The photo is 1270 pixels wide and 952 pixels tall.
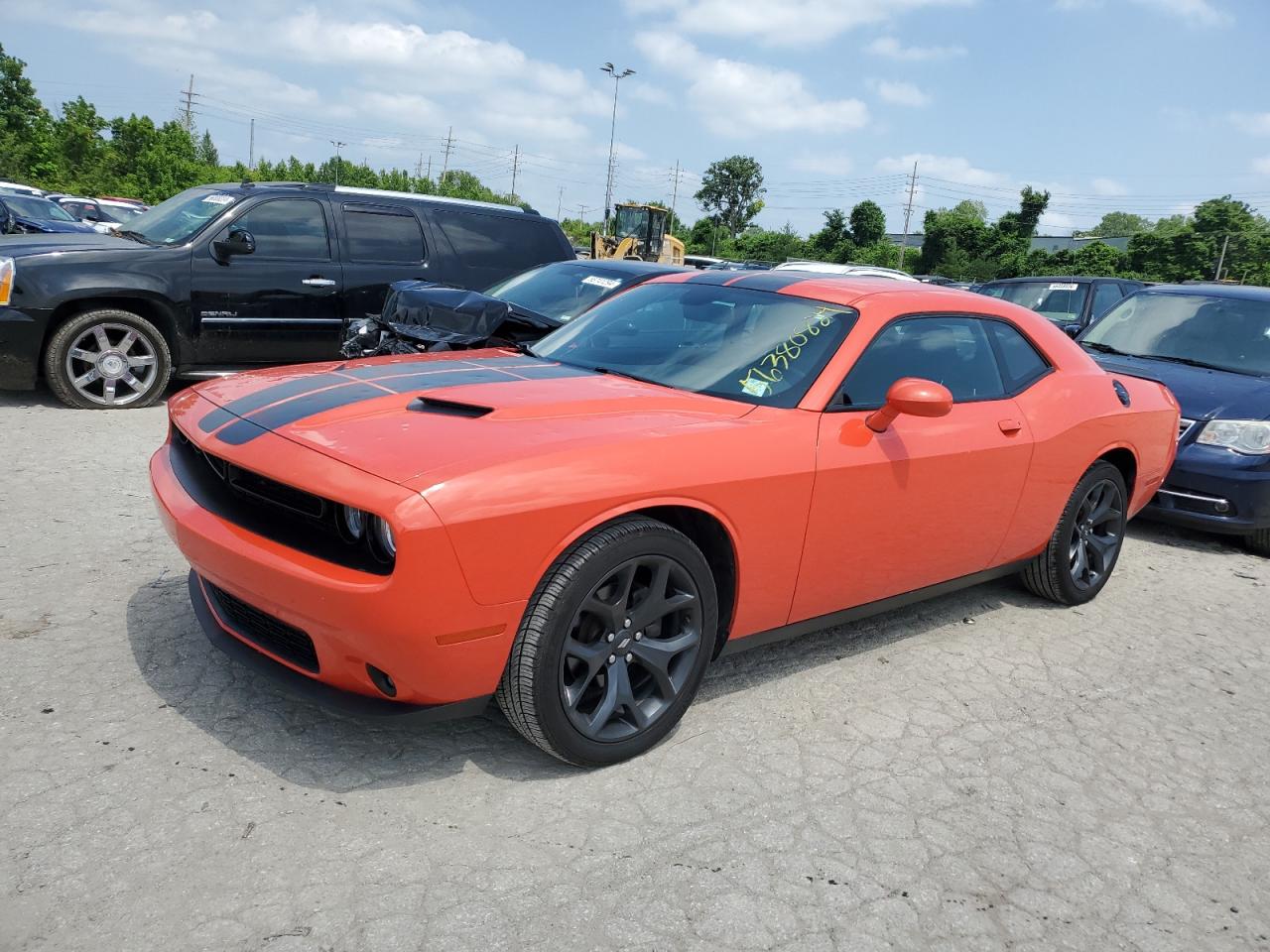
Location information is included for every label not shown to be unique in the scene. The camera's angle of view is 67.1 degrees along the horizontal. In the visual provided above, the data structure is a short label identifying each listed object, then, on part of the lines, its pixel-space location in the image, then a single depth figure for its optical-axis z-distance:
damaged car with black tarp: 6.06
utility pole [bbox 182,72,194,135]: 81.00
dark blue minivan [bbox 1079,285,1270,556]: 5.96
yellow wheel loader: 38.47
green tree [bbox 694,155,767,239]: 94.62
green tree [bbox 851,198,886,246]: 60.78
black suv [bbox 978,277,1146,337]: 11.45
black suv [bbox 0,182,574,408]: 6.97
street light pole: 53.68
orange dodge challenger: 2.51
